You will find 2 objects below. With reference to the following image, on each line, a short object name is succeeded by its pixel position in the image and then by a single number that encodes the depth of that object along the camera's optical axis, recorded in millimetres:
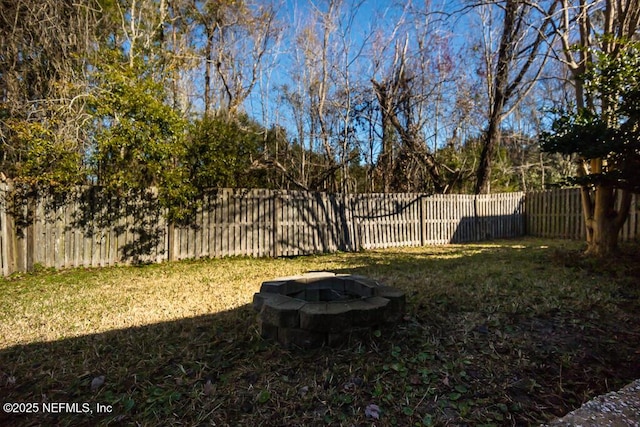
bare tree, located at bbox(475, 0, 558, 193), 8242
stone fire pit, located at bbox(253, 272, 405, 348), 2396
